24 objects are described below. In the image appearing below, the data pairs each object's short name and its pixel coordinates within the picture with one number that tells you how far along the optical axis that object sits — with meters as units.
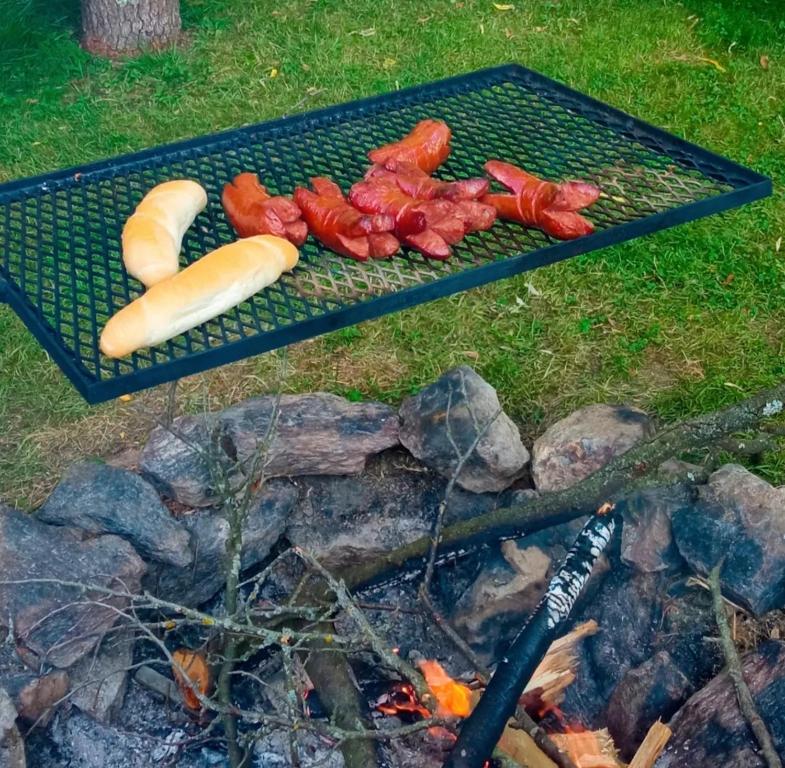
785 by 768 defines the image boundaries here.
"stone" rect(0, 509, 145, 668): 2.48
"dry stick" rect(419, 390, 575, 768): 2.36
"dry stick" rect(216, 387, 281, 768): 2.46
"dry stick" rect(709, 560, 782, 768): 2.21
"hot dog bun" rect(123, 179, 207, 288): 2.06
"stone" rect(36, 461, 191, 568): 2.72
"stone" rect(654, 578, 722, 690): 2.58
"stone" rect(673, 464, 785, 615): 2.63
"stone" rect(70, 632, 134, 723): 2.54
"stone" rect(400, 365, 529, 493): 3.07
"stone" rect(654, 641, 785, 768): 2.28
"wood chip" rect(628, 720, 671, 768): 2.35
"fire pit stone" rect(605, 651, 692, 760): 2.48
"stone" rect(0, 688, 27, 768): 2.25
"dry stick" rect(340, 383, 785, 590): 2.78
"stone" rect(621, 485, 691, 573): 2.75
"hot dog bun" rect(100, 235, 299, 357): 1.84
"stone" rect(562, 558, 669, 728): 2.63
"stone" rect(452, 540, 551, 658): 2.74
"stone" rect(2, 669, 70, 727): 2.39
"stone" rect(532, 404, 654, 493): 3.04
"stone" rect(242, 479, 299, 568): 2.90
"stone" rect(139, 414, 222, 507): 2.87
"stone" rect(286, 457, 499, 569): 2.98
